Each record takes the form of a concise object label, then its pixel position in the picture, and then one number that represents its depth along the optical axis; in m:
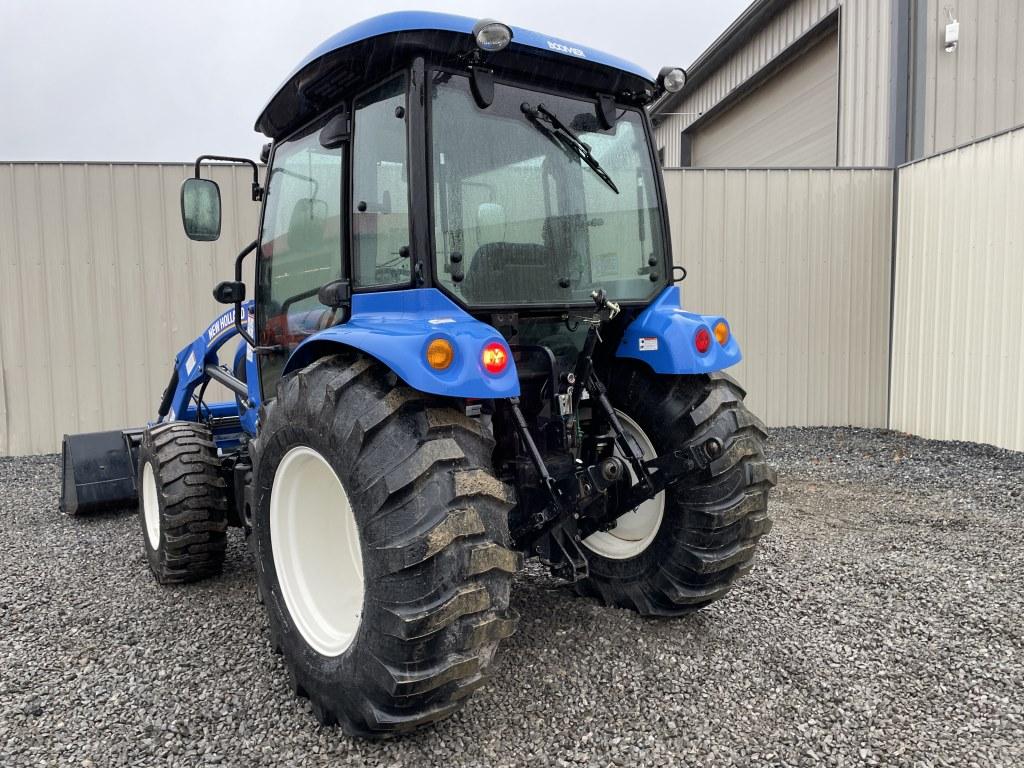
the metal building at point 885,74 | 8.18
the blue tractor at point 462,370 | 2.09
